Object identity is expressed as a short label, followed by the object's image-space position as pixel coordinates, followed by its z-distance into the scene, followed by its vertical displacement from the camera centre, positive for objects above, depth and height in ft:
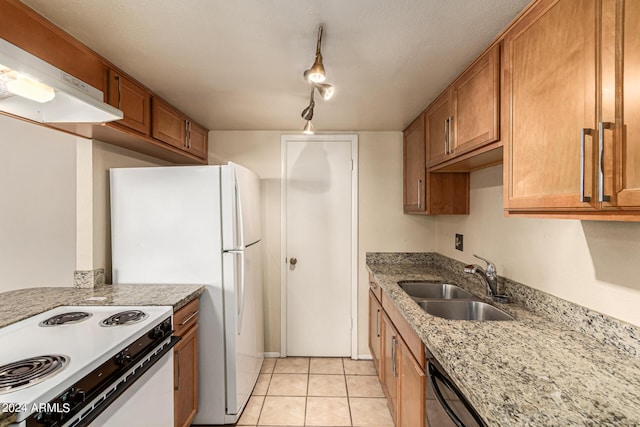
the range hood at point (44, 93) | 3.30 +1.56
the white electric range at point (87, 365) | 2.95 -1.73
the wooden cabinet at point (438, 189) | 7.80 +0.55
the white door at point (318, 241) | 9.89 -1.00
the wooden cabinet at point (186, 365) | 5.60 -3.05
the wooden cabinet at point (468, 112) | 4.59 +1.79
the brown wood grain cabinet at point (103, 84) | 3.81 +2.19
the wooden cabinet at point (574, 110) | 2.62 +1.04
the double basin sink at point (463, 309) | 5.48 -1.88
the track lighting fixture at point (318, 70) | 4.21 +1.98
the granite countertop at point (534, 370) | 2.49 -1.66
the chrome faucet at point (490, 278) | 5.90 -1.34
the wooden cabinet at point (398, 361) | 4.66 -2.93
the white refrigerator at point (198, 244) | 6.60 -0.74
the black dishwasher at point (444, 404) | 3.18 -2.27
